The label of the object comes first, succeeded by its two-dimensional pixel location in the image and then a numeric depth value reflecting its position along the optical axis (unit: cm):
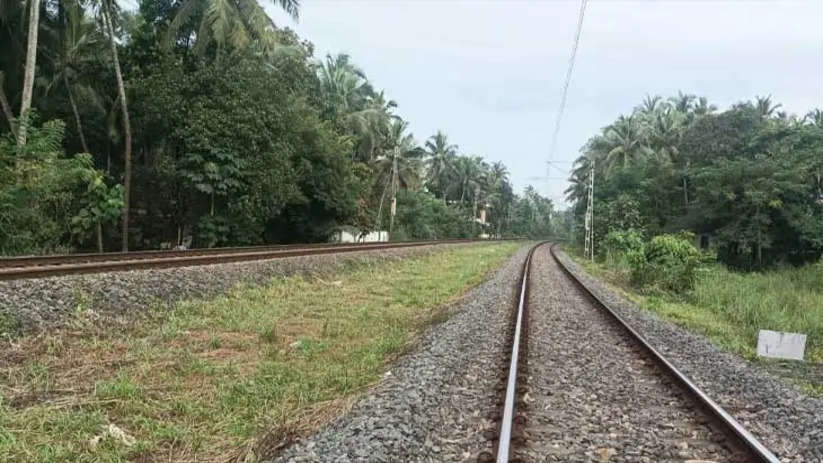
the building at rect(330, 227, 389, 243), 3583
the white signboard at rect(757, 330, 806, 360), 888
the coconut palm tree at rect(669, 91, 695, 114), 6469
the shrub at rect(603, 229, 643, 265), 3021
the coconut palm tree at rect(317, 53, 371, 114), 4889
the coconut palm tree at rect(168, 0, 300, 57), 2306
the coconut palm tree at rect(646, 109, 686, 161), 5234
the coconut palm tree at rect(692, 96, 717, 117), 5854
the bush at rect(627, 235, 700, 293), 1973
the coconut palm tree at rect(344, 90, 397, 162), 4506
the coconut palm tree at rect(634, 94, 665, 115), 6964
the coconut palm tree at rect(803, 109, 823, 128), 4802
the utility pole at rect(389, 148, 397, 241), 5012
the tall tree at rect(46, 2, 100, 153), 2441
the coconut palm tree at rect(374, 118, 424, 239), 5189
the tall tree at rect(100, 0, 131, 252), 2231
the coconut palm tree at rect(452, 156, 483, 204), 8442
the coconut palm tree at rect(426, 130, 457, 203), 7719
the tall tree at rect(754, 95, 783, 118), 5006
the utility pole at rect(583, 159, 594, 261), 3753
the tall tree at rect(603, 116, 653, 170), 6016
